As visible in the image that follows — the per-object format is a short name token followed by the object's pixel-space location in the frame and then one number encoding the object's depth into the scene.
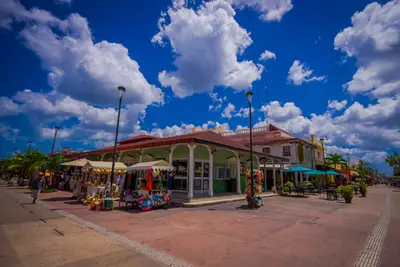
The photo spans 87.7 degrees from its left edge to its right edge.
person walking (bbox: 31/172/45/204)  11.56
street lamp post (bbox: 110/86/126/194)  11.82
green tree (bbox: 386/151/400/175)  59.68
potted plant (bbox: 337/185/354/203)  15.27
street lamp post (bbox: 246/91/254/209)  11.55
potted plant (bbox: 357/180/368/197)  21.61
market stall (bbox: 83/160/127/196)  12.23
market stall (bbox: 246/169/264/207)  11.65
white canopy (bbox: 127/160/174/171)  11.05
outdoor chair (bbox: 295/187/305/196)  19.62
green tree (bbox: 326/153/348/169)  34.41
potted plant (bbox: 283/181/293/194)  20.72
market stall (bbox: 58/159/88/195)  14.00
